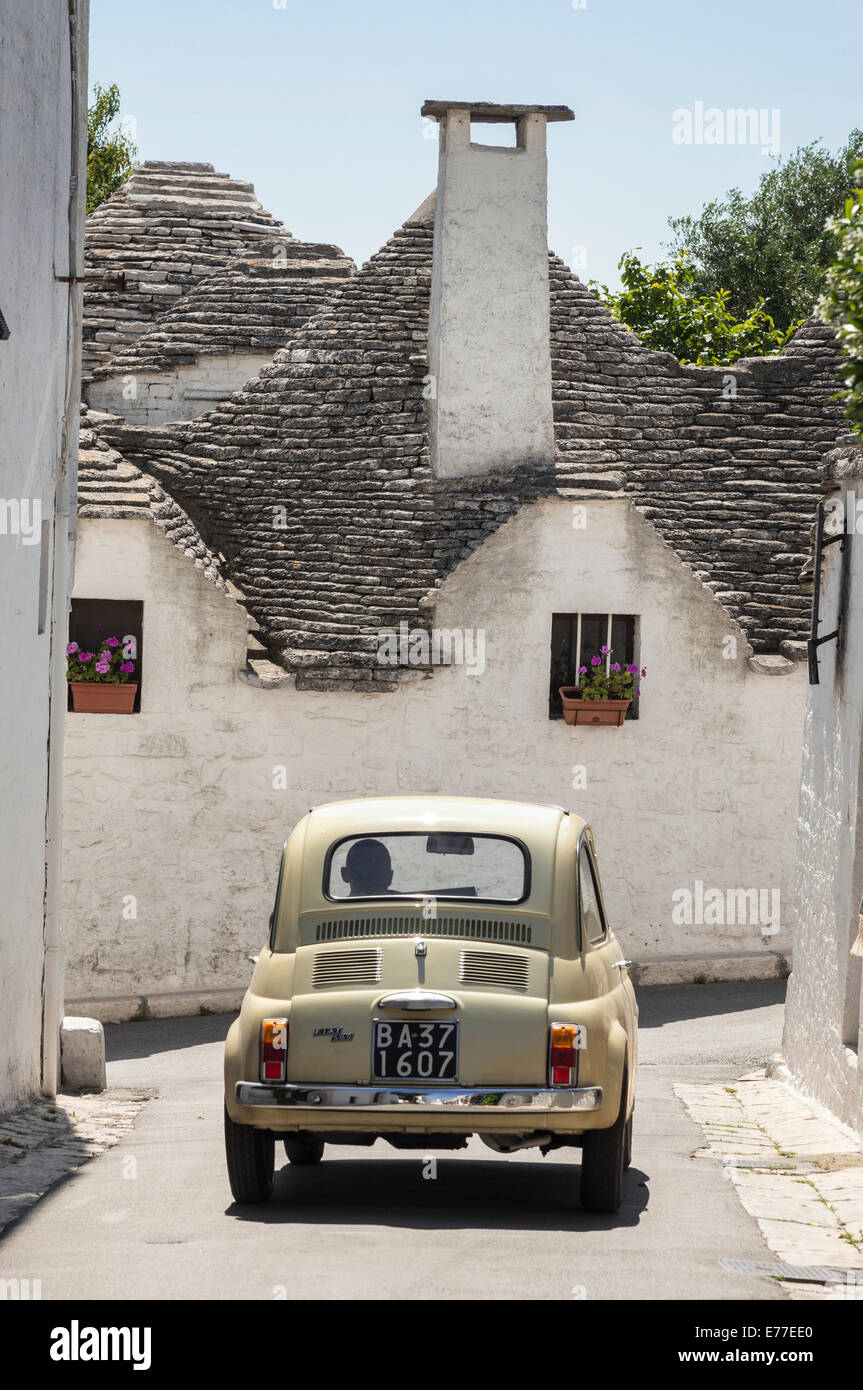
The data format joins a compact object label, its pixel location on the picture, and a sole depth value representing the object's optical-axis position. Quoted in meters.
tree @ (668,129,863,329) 37.00
